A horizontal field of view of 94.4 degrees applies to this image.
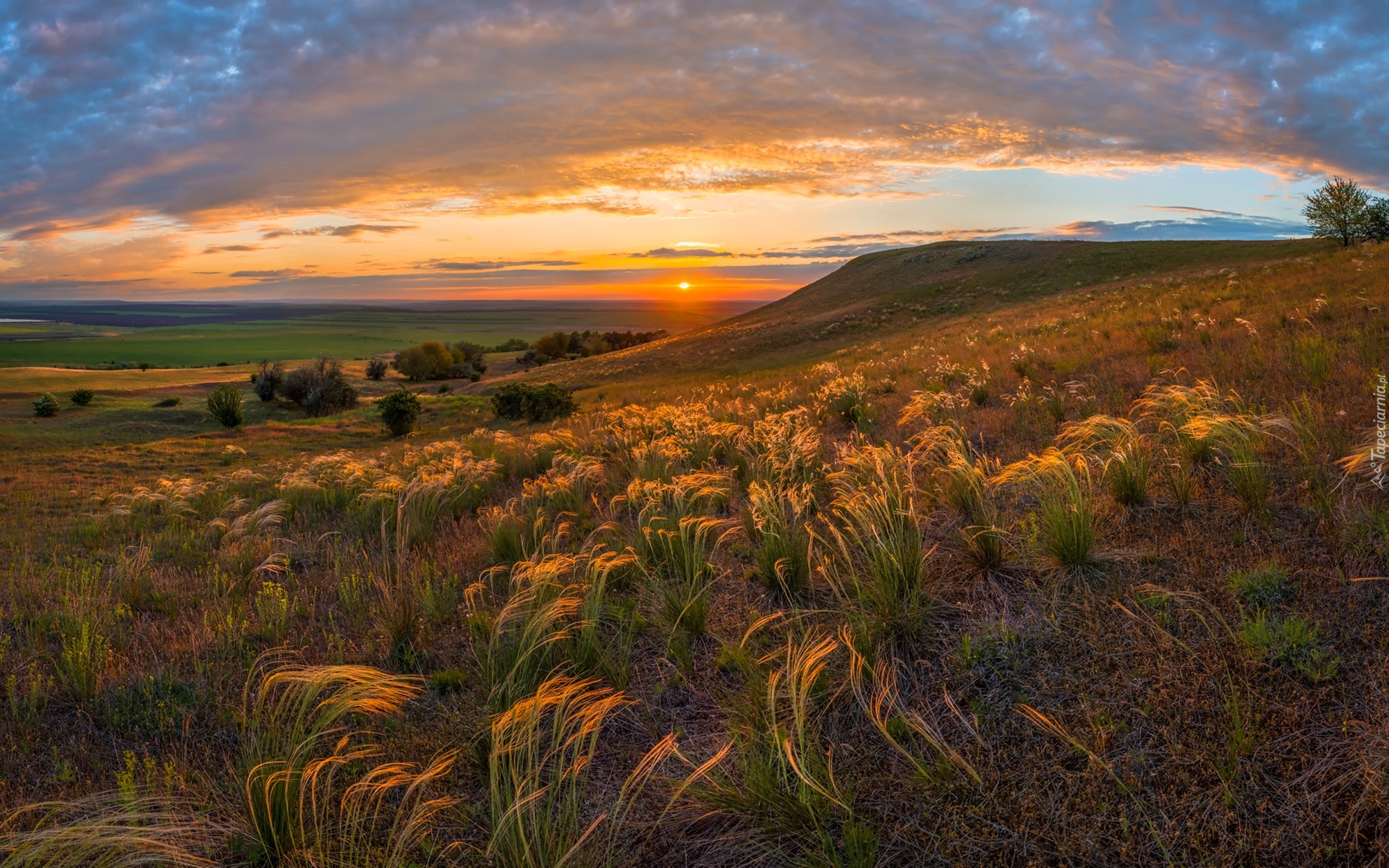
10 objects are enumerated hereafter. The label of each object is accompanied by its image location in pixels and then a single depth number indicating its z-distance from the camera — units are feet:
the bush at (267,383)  158.30
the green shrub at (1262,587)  9.80
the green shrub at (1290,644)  8.48
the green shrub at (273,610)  14.76
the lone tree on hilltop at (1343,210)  119.85
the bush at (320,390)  151.23
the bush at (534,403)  96.02
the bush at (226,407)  114.52
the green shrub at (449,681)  12.30
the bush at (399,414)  104.94
